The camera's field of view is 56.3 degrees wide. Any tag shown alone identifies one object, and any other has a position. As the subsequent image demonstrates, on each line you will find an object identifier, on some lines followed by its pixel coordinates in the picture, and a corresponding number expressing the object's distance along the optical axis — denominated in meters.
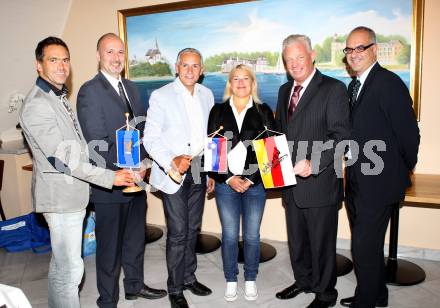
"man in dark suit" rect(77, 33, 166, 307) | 2.50
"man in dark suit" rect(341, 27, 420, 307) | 2.29
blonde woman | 2.66
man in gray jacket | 2.16
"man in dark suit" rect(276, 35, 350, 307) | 2.46
